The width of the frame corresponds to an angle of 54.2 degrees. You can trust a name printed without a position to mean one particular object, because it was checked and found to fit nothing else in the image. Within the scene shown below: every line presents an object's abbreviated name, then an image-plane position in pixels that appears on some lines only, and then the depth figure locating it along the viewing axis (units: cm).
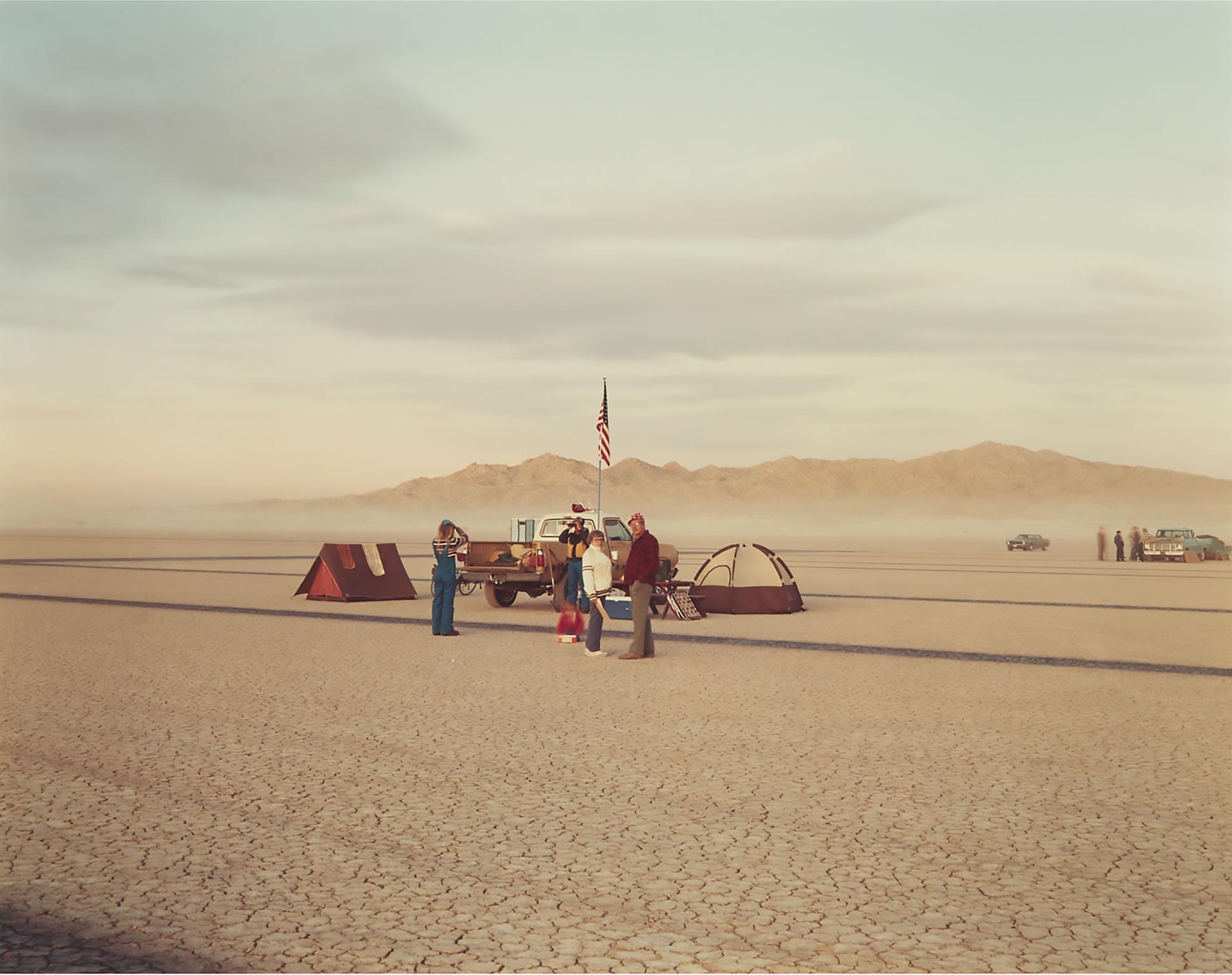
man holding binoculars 1844
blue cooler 2102
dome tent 2156
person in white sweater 1493
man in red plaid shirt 1472
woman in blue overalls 1720
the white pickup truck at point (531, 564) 2230
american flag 2761
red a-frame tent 2427
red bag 1658
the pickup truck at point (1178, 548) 5341
